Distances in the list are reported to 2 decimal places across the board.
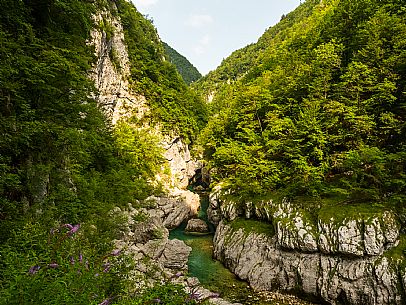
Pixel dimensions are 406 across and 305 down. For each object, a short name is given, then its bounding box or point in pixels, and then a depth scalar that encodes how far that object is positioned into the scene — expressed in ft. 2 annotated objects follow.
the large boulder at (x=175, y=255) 57.62
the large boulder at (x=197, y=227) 86.40
